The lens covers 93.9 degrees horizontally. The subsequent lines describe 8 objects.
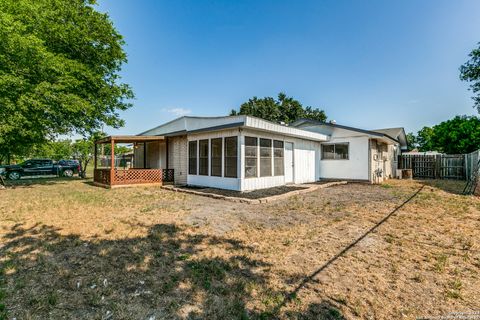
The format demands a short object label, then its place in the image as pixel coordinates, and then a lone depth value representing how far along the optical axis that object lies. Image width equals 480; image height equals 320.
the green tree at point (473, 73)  17.16
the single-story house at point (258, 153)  9.22
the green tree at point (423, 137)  33.72
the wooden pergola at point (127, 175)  11.16
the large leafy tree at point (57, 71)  9.58
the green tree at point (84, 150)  18.60
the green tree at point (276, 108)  35.56
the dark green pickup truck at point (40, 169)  15.98
